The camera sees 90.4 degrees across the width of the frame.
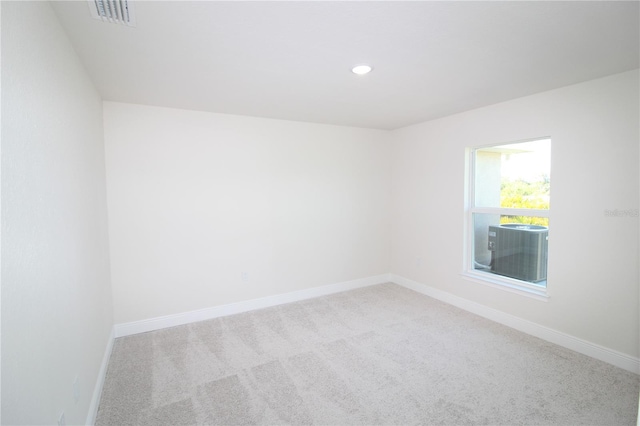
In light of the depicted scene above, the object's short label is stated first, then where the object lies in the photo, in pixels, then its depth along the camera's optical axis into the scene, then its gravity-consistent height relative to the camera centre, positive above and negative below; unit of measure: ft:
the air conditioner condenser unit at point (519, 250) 10.84 -1.93
